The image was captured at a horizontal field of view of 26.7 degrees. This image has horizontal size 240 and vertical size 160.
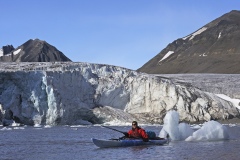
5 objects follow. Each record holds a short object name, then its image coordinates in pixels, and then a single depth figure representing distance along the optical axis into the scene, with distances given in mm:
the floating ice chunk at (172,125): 27219
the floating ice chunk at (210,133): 27547
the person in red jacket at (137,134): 24747
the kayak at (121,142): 23594
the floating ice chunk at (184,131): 28234
